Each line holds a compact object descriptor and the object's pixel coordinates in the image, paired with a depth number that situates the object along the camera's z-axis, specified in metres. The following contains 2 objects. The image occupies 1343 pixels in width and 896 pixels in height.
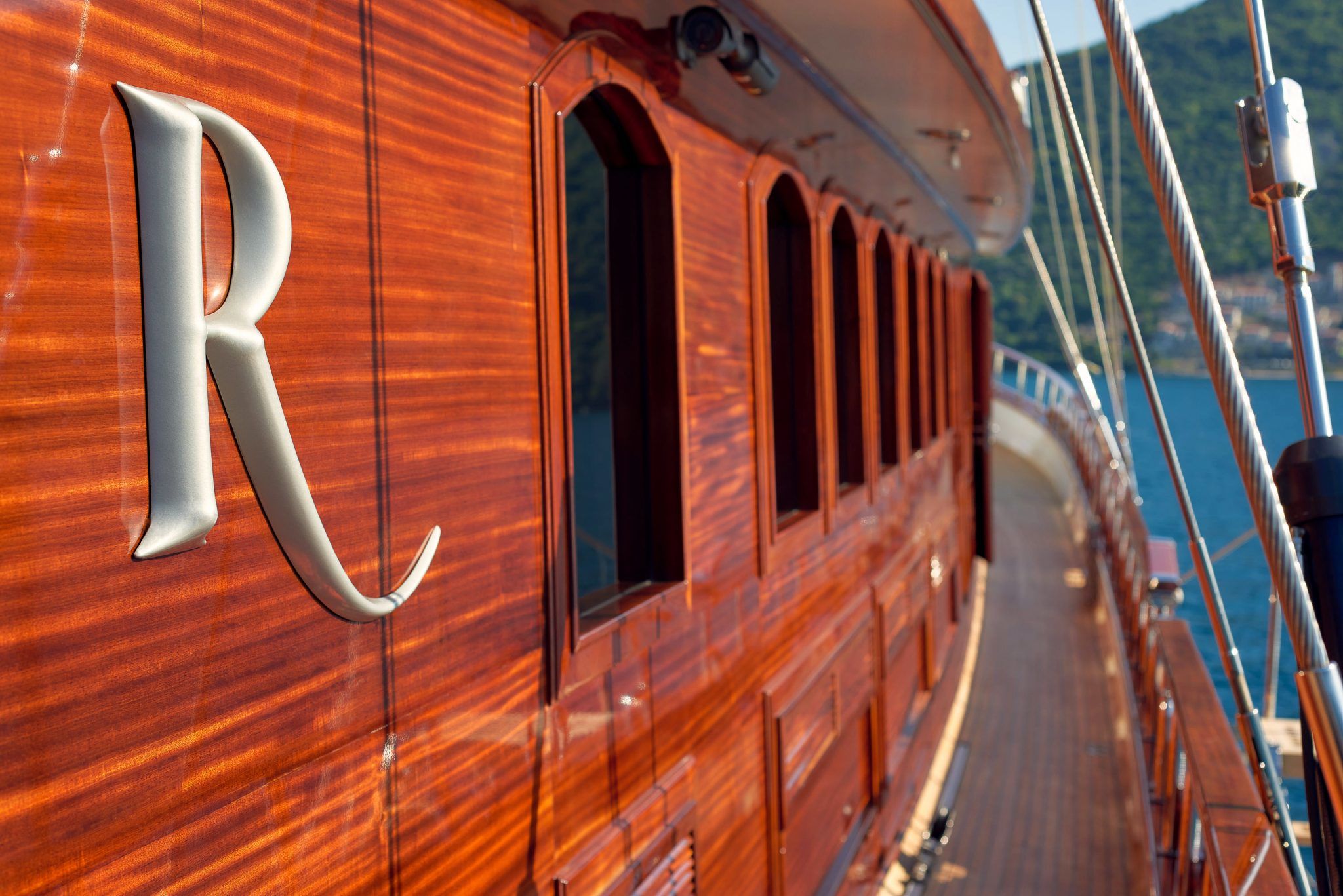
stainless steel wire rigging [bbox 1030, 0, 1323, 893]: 1.06
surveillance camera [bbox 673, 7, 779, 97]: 1.86
